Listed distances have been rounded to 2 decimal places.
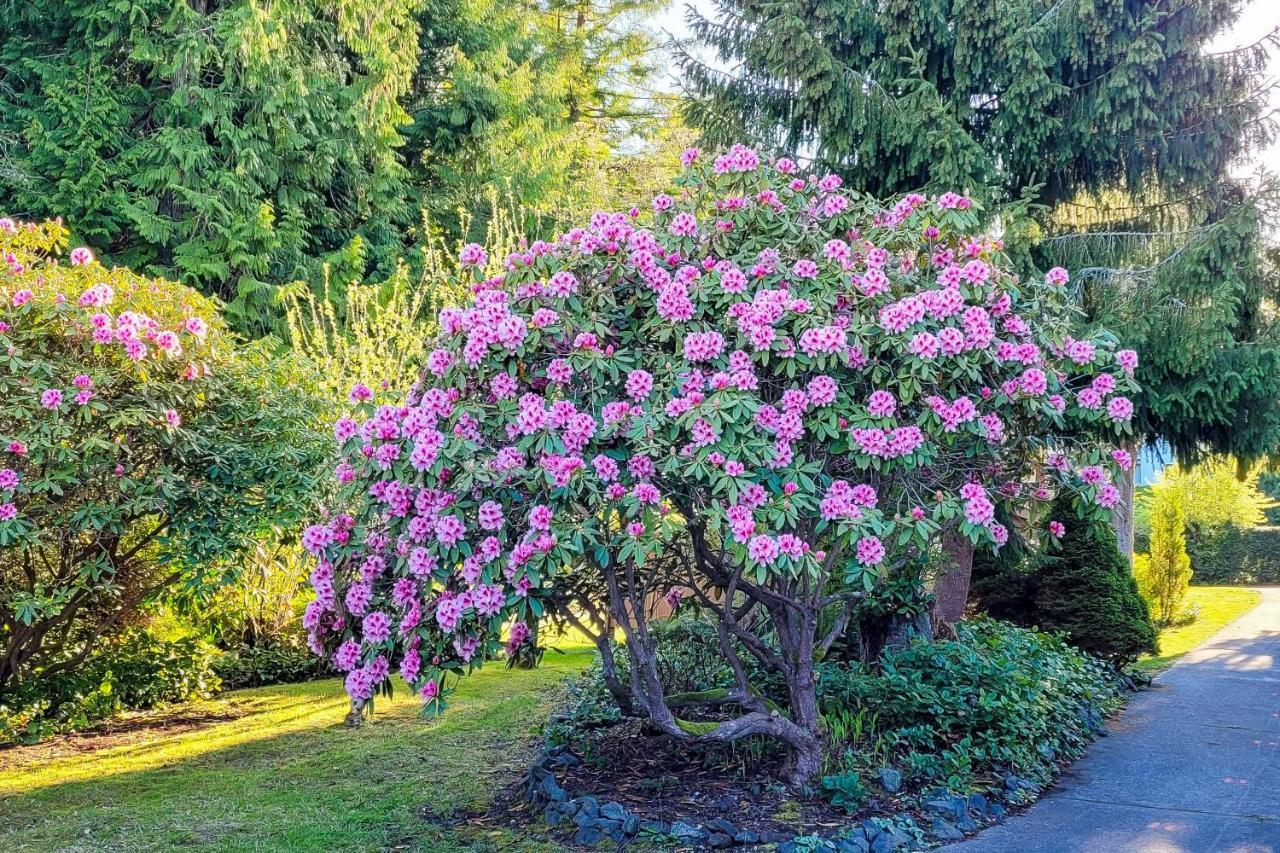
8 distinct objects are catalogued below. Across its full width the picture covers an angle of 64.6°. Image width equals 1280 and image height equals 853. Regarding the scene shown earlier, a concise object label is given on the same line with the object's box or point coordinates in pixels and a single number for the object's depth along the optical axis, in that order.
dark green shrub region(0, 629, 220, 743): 6.62
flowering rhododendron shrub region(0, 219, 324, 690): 4.90
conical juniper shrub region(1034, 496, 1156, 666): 8.04
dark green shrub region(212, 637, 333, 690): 8.44
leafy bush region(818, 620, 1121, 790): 4.96
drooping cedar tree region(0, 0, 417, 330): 11.03
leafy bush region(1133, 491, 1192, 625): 11.97
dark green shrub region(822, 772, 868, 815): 4.43
